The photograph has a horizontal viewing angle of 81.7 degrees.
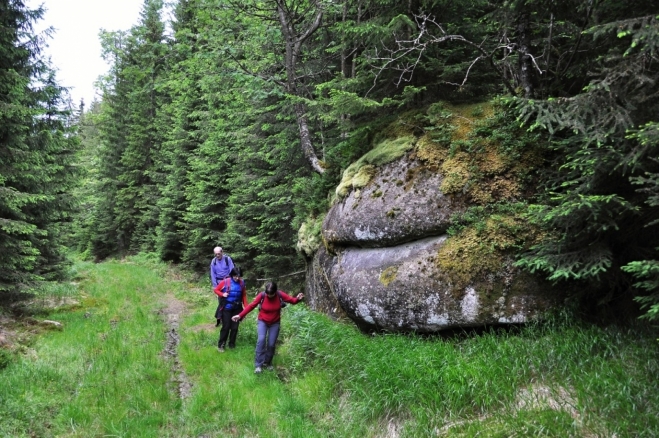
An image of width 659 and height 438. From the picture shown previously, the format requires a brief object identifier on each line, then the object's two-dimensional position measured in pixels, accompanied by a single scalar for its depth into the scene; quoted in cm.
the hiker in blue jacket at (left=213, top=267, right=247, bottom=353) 858
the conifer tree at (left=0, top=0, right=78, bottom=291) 984
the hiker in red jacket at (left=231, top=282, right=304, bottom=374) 734
